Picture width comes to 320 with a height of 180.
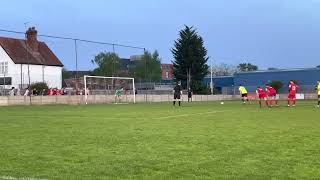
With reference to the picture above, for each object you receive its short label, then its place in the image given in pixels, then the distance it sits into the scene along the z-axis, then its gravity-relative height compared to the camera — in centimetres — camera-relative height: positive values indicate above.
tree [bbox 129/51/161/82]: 5622 +230
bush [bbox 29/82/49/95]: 4423 +42
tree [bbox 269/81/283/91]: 8502 +86
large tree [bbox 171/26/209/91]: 8700 +574
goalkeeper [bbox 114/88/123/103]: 4939 -42
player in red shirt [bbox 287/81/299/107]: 3379 -15
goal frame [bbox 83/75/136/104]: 4626 +57
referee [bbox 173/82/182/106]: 3903 -23
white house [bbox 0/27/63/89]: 4456 +301
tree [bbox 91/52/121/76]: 5104 +284
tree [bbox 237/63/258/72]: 15629 +743
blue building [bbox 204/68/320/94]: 8744 +215
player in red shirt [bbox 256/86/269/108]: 3426 -27
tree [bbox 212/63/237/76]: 13638 +544
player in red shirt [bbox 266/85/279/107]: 3459 -20
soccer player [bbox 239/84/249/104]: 4327 -32
